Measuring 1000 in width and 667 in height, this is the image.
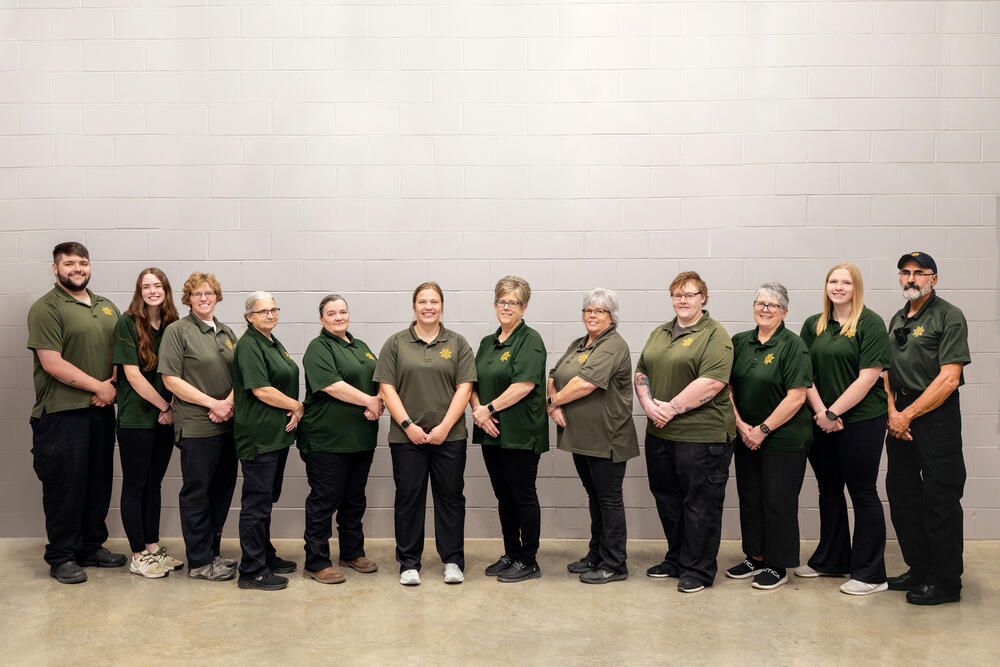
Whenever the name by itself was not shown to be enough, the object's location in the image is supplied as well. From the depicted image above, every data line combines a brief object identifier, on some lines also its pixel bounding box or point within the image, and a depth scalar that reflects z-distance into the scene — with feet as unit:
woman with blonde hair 12.58
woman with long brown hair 13.19
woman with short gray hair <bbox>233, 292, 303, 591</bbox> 12.71
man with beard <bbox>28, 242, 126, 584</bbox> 13.21
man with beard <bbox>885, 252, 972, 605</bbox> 12.05
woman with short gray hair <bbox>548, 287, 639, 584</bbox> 12.95
